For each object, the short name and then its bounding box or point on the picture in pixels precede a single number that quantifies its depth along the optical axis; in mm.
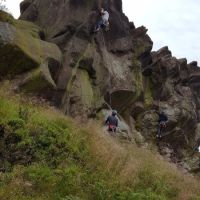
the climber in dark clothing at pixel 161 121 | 38559
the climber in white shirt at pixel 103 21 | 31906
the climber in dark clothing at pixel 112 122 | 26744
